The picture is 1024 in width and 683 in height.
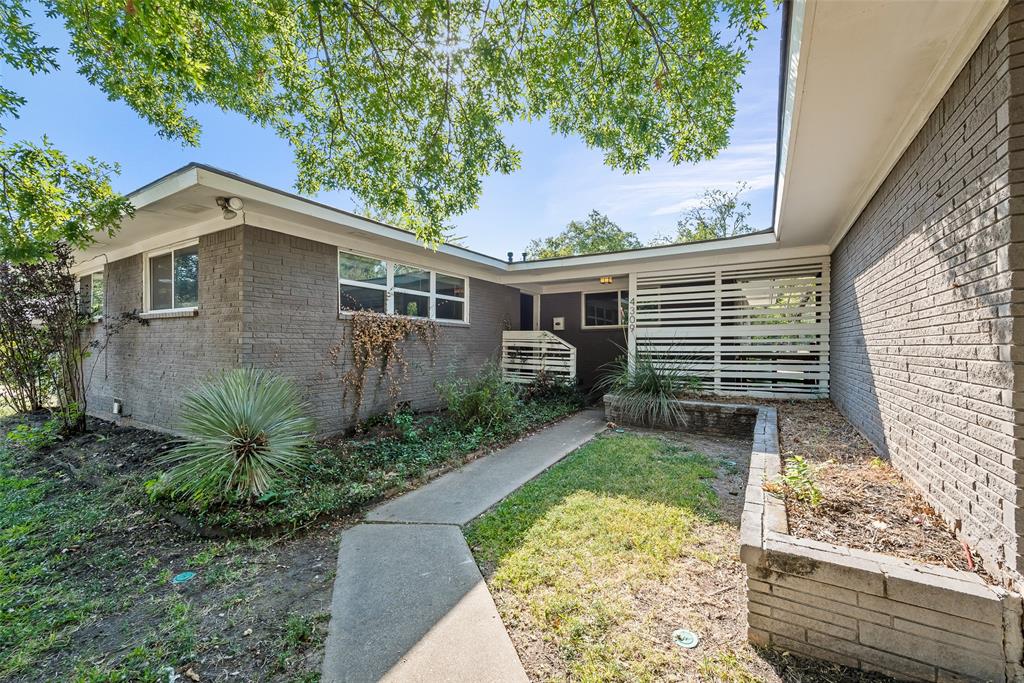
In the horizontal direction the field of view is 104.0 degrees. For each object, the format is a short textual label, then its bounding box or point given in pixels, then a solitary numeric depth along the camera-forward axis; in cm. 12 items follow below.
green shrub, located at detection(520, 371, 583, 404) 902
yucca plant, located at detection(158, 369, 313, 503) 364
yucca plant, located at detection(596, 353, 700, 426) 676
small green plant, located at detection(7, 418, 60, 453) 579
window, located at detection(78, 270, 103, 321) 791
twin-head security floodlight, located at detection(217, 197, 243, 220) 483
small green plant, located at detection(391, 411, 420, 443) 571
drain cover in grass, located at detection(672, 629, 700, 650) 201
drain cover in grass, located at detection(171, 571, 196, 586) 270
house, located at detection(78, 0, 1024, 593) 208
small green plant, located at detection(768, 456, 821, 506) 272
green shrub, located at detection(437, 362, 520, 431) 641
